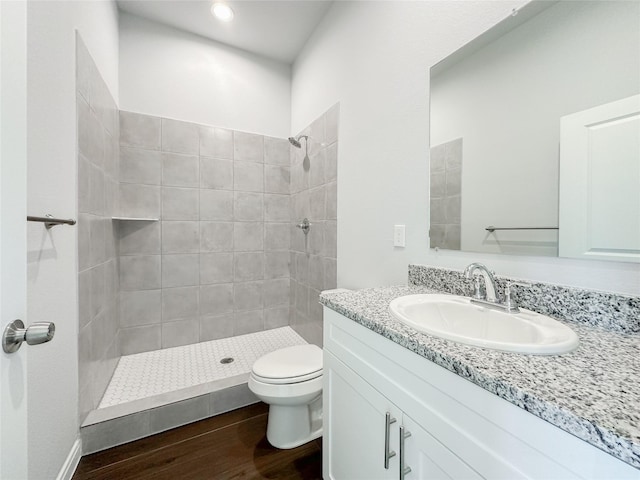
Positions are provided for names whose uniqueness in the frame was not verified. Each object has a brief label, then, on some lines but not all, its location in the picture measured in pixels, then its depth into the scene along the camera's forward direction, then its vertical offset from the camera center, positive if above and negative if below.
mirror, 0.73 +0.34
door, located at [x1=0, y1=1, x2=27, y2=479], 0.41 +0.02
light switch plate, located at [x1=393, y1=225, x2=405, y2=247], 1.37 +0.01
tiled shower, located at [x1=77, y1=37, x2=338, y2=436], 1.84 +0.05
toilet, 1.33 -0.77
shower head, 2.38 +0.87
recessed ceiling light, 1.90 +1.64
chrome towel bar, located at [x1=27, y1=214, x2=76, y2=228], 0.84 +0.06
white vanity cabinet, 0.43 -0.41
